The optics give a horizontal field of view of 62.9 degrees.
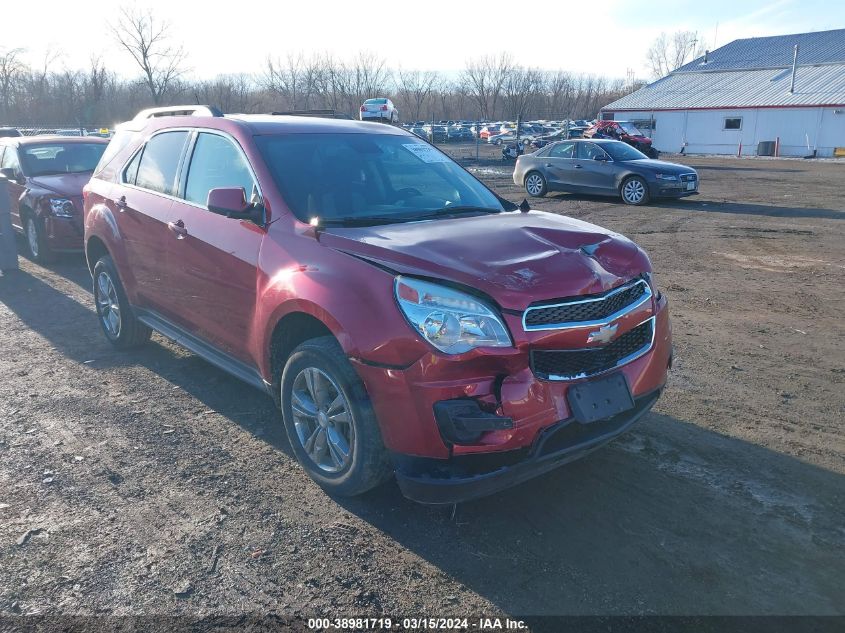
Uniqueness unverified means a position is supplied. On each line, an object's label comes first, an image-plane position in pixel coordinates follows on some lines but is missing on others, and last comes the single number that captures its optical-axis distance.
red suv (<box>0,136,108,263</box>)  9.52
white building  40.16
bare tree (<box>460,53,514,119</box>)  84.38
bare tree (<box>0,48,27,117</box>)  52.72
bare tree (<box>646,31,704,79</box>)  99.69
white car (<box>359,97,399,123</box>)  37.00
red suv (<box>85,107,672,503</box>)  3.05
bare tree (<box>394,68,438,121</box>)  78.07
